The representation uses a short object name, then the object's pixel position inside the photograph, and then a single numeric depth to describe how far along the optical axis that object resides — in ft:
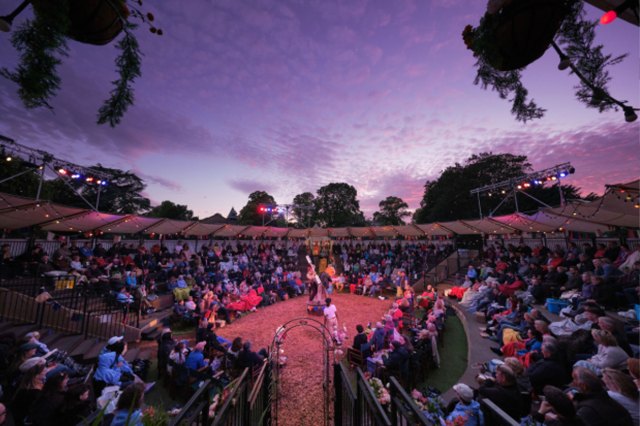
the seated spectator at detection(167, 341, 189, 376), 18.44
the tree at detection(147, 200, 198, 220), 133.59
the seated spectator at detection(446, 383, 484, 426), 12.07
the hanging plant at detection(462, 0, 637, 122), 5.05
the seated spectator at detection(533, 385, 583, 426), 8.90
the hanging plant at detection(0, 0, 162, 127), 4.38
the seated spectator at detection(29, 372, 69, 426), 11.23
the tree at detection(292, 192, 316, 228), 159.67
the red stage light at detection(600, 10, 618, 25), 5.00
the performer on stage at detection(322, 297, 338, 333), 28.25
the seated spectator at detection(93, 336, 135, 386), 15.69
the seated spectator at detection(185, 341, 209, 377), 17.67
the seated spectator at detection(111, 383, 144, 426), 10.68
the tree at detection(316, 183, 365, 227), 150.41
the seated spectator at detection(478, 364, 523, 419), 12.00
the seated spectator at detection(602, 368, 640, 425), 9.69
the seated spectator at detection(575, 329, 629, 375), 12.76
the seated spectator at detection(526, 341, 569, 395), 13.66
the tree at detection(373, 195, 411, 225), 165.22
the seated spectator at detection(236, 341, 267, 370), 19.34
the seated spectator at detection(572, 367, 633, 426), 8.71
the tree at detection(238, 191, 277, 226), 140.36
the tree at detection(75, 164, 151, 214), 99.40
